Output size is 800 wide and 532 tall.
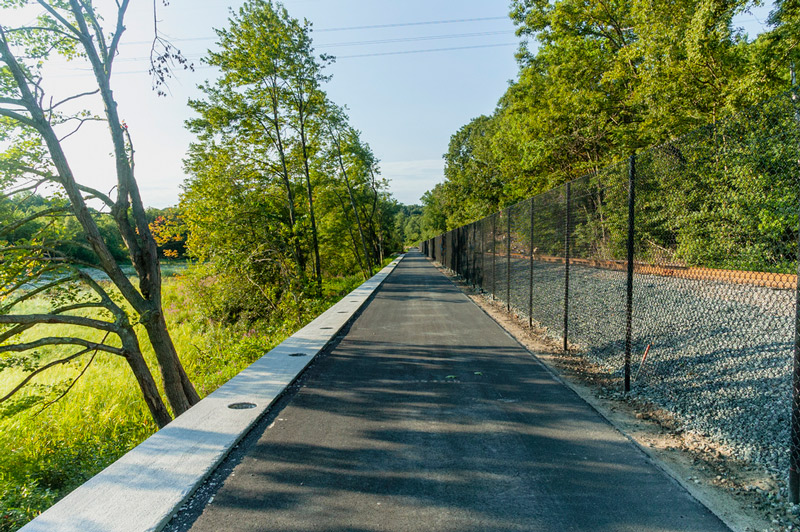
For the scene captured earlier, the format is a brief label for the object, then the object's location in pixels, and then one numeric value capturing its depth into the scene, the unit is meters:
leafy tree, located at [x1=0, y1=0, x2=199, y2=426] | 6.45
